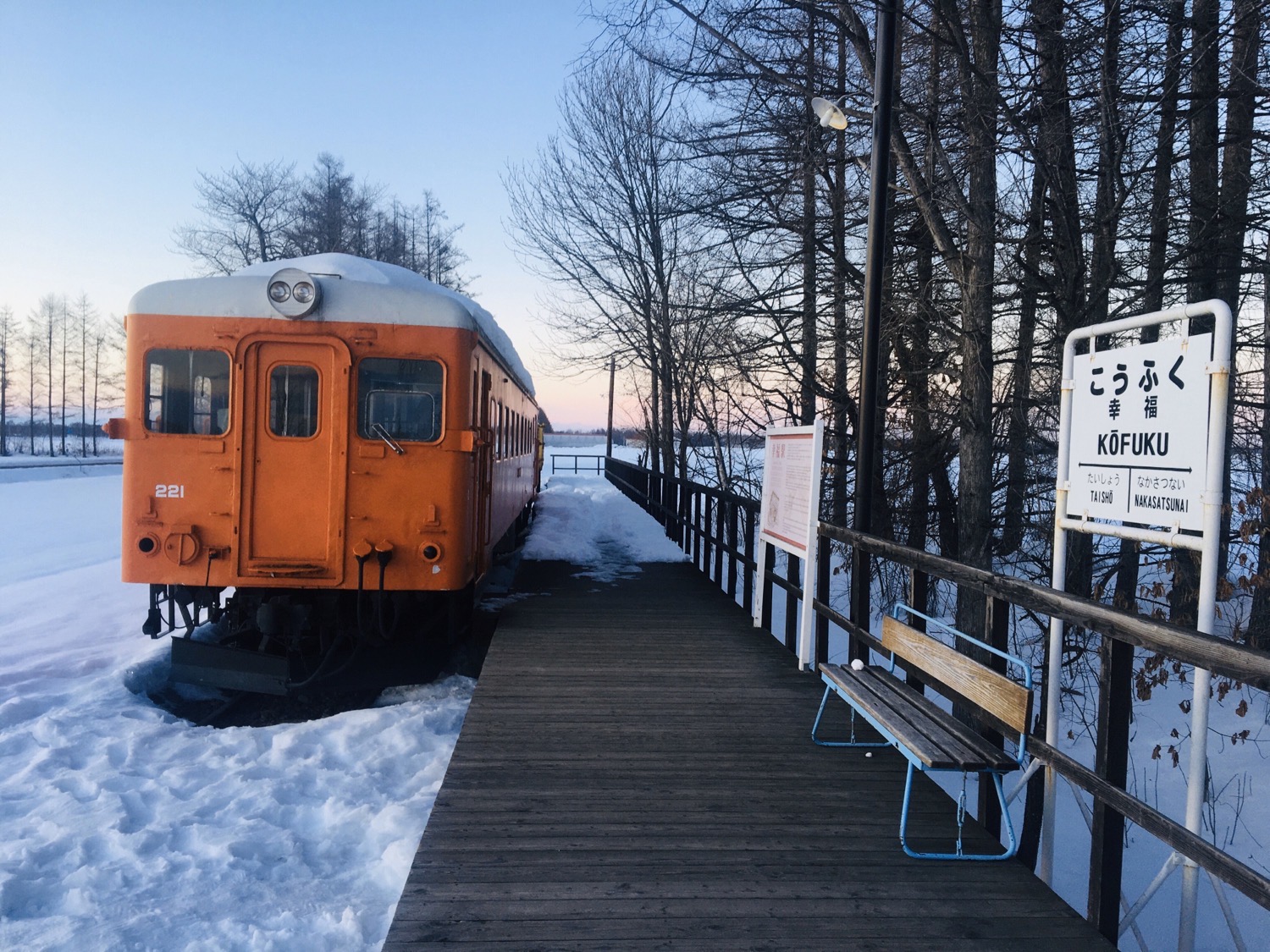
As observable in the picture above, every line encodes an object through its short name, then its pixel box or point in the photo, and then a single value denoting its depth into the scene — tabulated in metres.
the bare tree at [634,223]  16.27
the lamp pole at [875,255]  5.95
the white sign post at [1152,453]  2.93
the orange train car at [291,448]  6.49
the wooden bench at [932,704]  3.31
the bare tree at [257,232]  31.31
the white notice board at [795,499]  6.13
